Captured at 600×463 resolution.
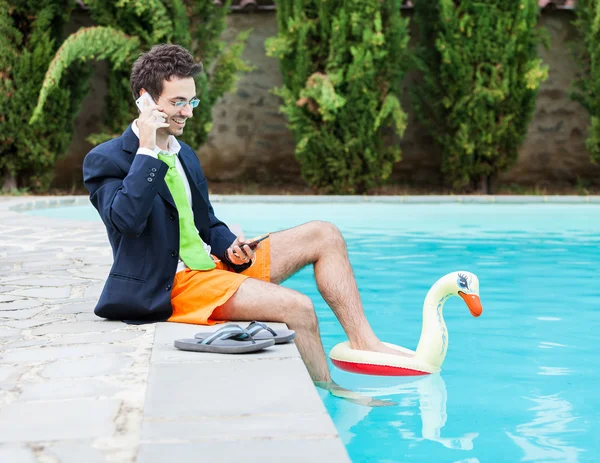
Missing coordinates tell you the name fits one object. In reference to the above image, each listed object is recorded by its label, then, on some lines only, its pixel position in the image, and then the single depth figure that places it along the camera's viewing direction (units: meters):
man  3.71
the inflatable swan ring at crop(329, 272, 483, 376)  4.19
